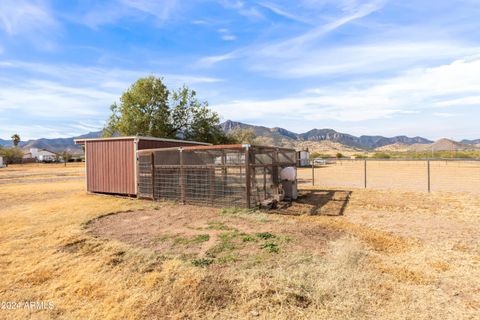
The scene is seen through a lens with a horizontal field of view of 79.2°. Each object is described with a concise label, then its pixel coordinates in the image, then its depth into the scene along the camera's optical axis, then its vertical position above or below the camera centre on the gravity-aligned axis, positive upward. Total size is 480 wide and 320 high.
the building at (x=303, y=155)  37.53 -0.40
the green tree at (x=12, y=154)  70.09 +0.79
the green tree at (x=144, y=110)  22.50 +3.50
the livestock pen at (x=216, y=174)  8.95 -0.69
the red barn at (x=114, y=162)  12.34 -0.30
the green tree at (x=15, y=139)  97.62 +6.19
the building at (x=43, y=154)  95.19 +0.90
